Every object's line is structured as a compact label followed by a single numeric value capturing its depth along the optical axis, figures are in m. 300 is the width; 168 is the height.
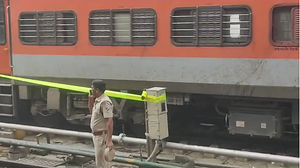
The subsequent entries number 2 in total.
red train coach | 6.89
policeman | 5.70
